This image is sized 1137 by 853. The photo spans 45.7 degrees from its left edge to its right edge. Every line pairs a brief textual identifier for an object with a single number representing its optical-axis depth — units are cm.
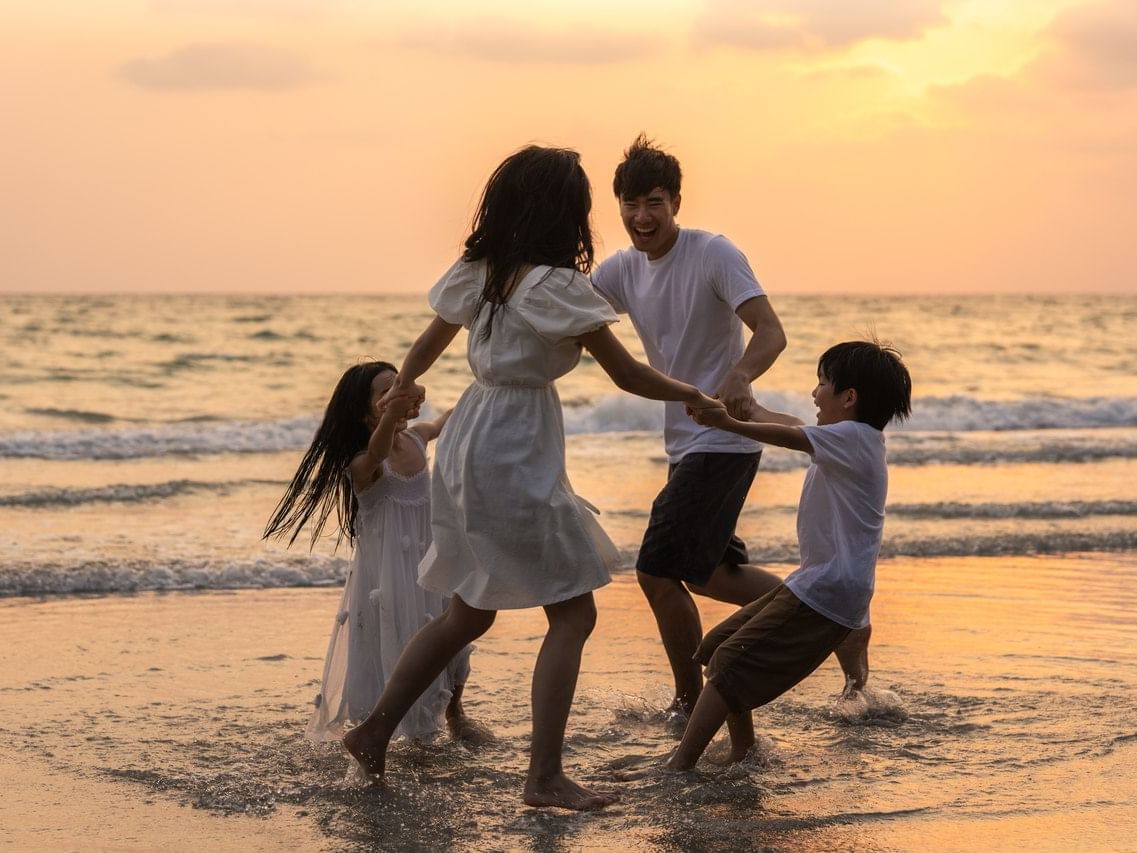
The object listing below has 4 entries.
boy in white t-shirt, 395
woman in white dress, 370
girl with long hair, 444
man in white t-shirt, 455
